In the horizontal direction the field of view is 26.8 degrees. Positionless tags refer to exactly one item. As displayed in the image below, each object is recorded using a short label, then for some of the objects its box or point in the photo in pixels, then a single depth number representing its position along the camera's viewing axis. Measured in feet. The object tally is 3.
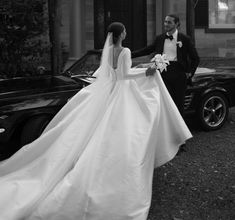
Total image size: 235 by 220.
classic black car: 17.83
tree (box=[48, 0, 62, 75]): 30.32
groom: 20.44
